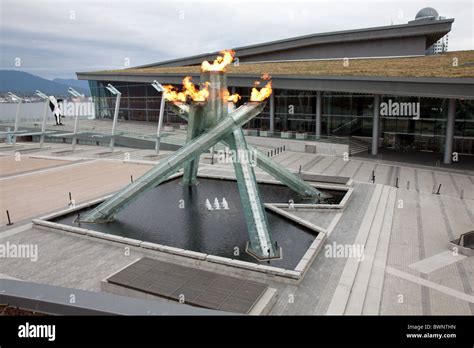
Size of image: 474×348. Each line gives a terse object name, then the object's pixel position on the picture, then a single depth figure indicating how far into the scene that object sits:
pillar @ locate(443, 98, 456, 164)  34.16
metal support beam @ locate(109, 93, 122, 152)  42.30
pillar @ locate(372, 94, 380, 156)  39.91
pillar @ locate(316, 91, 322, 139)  46.72
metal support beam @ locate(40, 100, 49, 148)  46.83
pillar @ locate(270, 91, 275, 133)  52.21
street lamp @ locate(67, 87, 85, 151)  47.39
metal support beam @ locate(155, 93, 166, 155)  40.66
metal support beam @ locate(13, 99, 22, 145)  48.97
